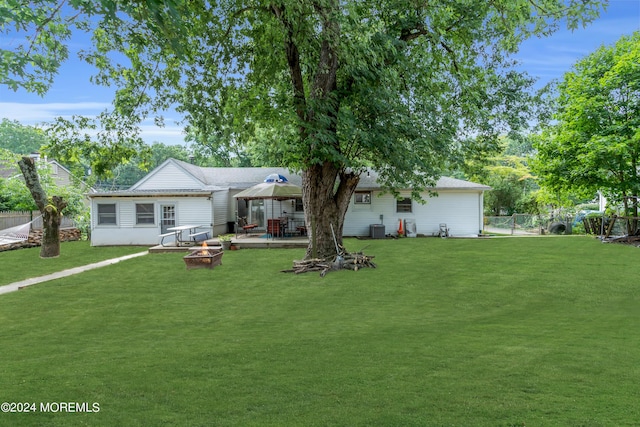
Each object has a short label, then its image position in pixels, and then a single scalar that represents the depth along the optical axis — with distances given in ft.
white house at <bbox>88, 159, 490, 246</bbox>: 64.80
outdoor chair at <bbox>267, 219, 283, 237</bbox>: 62.02
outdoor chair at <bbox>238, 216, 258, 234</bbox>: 66.62
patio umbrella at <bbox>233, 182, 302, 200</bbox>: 58.03
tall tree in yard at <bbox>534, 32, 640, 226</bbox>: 60.45
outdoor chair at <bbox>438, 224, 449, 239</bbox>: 70.03
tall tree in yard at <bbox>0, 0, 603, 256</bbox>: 35.37
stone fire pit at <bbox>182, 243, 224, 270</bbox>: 41.34
